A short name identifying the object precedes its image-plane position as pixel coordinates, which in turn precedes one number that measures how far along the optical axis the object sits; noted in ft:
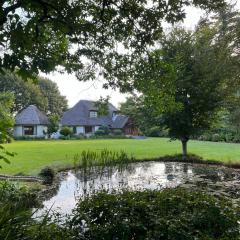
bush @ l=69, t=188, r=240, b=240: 15.46
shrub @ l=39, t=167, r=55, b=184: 45.63
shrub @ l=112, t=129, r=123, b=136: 173.99
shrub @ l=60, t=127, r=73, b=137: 165.99
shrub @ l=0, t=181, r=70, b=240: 13.34
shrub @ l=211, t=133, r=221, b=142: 135.27
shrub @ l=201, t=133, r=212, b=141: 138.88
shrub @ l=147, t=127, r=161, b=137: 171.79
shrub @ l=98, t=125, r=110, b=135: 176.07
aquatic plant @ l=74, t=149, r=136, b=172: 47.16
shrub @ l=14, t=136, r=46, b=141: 163.78
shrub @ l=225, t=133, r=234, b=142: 131.31
